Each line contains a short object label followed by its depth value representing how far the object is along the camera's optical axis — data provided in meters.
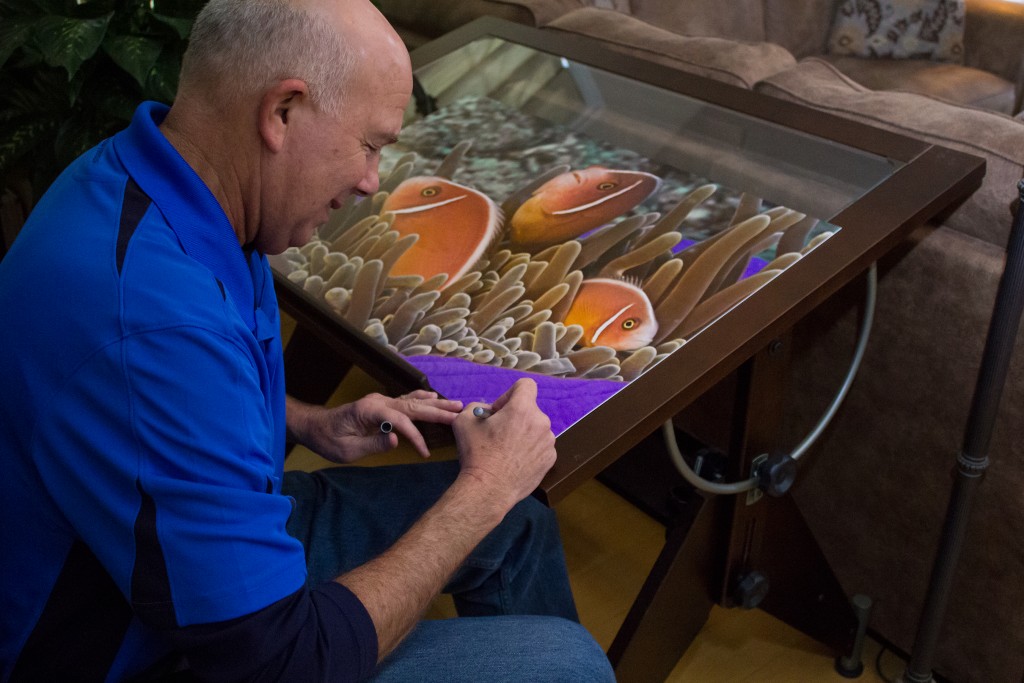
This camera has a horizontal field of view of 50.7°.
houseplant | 2.02
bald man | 0.93
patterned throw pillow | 2.38
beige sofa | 1.57
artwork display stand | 1.53
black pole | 1.40
